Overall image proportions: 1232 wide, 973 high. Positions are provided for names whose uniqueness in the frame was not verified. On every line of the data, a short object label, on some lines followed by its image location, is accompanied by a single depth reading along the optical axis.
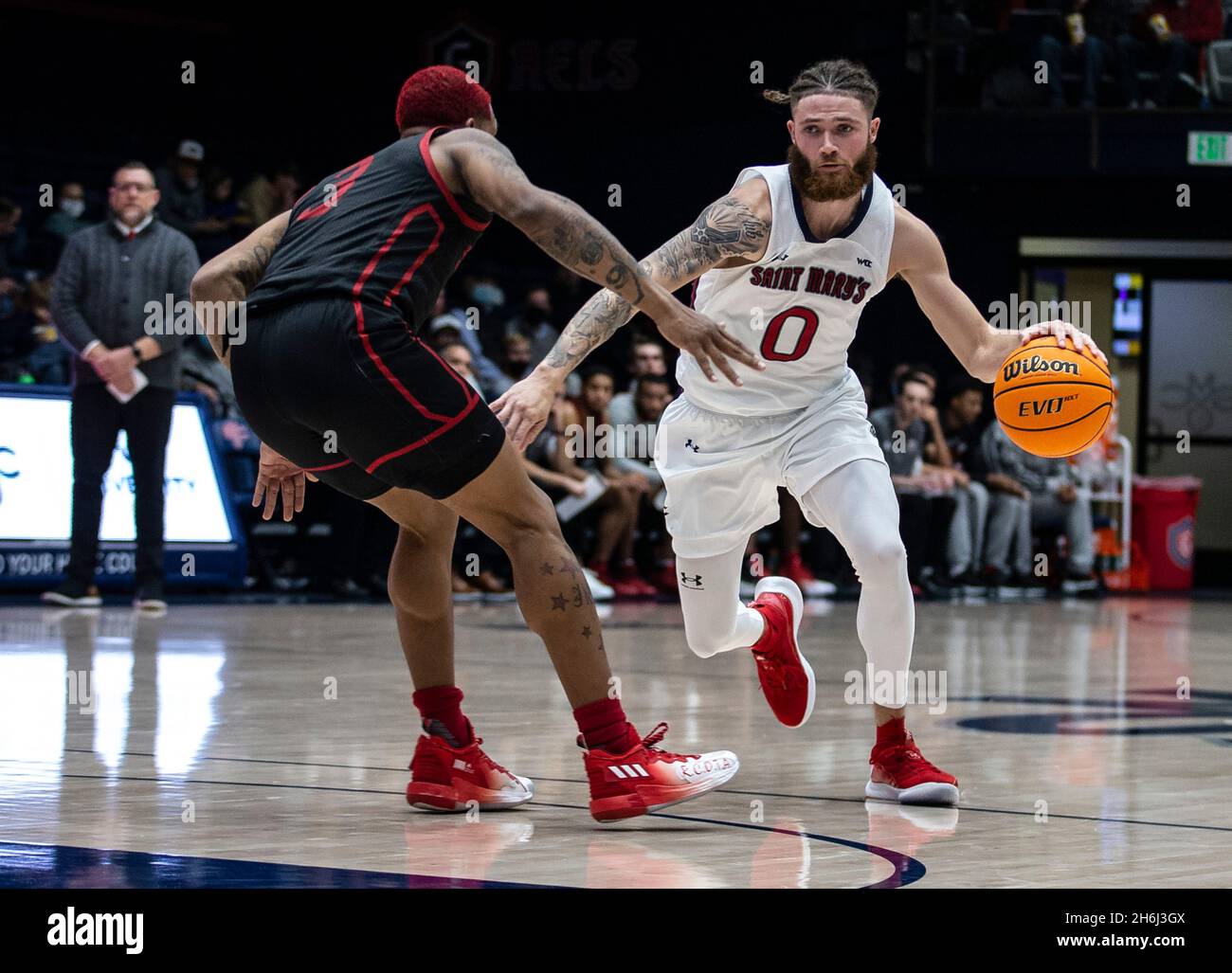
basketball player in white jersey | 4.45
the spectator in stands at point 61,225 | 13.38
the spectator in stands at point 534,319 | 13.47
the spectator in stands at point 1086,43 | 17.02
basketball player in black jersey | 3.71
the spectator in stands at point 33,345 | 11.66
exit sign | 16.53
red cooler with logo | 16.52
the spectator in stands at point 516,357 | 12.25
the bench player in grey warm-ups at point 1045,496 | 14.11
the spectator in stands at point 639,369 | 12.17
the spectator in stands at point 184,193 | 13.76
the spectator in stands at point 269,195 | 14.63
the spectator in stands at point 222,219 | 14.16
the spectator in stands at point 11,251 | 12.38
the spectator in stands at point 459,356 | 10.55
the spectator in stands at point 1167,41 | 17.11
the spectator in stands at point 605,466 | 11.92
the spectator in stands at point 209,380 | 11.74
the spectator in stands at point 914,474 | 13.02
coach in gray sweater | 9.51
